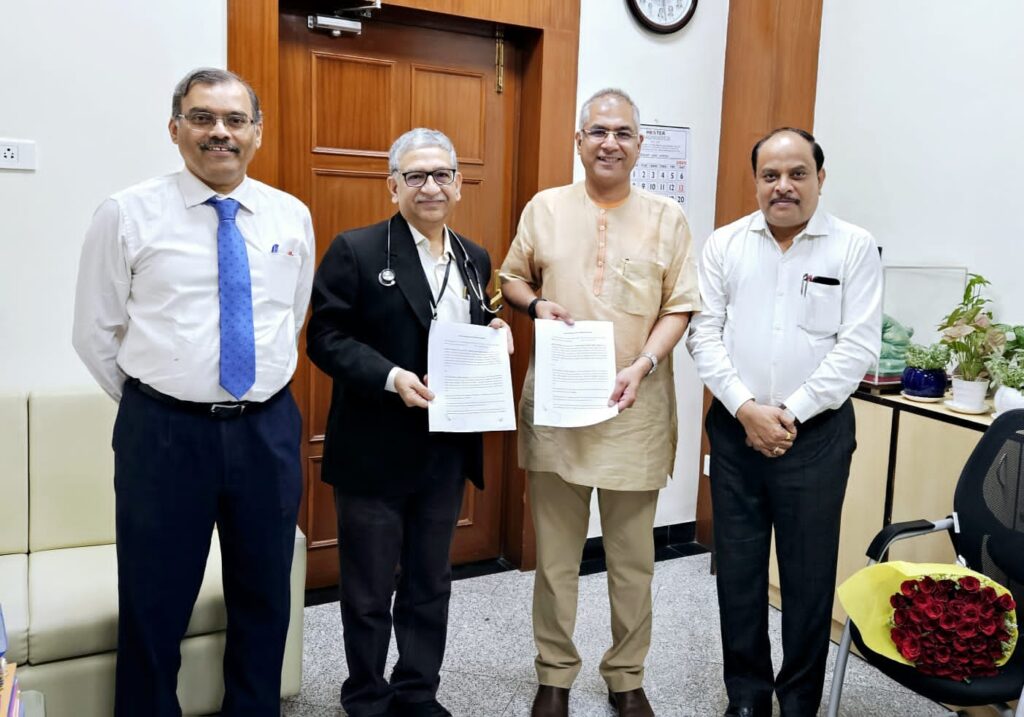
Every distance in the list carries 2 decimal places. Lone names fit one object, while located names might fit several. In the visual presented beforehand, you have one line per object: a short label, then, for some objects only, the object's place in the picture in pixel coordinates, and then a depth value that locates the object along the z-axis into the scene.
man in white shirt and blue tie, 1.91
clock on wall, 3.48
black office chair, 2.16
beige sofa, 2.16
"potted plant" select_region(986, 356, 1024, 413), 2.52
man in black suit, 2.13
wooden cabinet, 2.68
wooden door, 3.08
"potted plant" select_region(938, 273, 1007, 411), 2.67
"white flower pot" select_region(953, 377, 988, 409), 2.66
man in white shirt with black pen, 2.26
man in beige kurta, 2.38
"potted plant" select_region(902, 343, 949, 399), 2.83
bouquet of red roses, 1.94
